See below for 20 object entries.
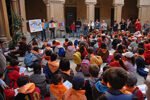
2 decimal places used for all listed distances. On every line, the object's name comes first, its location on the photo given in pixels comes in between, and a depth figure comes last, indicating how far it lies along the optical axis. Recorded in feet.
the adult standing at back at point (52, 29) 36.49
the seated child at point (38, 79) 10.50
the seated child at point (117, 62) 13.18
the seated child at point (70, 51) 20.20
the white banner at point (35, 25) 30.28
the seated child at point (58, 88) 8.62
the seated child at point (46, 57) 14.82
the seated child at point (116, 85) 5.17
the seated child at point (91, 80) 9.05
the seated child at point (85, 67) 14.07
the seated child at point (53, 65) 12.02
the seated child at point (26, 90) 8.06
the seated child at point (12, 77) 11.34
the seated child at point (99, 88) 7.83
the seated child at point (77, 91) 7.65
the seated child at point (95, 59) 14.20
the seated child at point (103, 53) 18.20
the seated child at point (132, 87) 8.29
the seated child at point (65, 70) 10.44
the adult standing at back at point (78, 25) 40.52
